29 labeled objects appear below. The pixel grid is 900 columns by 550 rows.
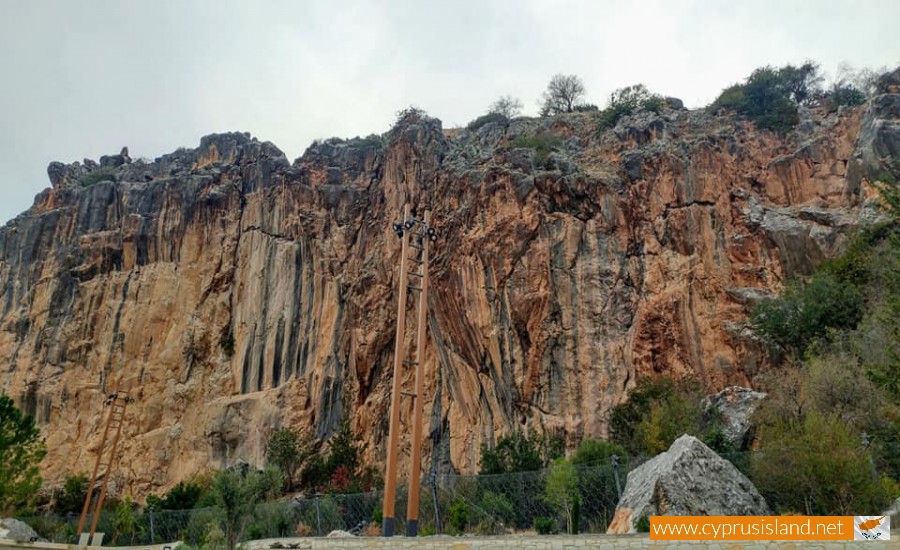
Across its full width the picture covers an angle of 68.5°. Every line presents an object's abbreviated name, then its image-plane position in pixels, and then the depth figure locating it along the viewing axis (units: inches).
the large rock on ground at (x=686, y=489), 548.7
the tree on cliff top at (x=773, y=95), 1401.3
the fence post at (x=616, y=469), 603.1
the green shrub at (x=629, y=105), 1515.7
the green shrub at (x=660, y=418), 870.4
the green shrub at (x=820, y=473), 583.2
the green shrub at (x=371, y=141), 1785.2
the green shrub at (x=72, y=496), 1414.9
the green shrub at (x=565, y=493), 666.8
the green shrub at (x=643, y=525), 516.3
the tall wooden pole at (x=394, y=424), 605.9
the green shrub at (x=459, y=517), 703.4
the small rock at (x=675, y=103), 1616.6
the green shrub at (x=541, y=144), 1387.8
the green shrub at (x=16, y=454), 1185.4
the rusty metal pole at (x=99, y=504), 1055.6
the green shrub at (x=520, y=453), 945.5
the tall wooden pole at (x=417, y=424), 608.4
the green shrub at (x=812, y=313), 983.0
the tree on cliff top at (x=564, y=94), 2032.5
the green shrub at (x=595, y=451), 868.6
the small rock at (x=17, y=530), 1077.1
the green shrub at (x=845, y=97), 1445.6
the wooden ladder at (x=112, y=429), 1529.3
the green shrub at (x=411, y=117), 1594.4
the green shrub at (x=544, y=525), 633.6
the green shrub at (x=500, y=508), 719.7
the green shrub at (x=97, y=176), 2044.8
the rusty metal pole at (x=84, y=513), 1120.2
